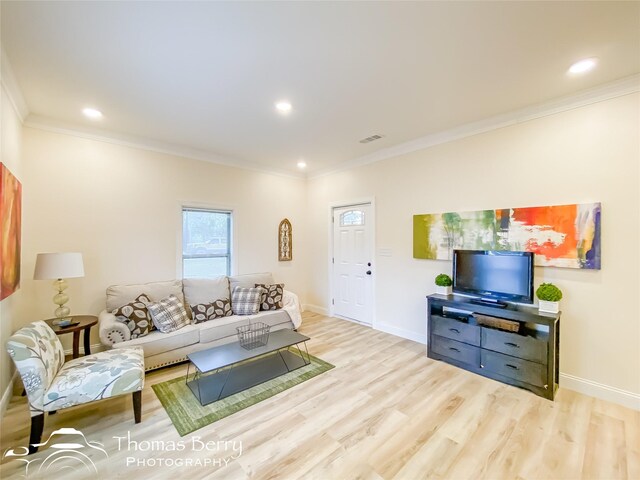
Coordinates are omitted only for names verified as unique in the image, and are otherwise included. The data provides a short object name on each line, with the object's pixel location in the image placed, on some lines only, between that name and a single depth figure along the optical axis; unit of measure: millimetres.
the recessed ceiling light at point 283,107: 2756
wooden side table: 2588
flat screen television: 2746
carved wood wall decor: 5160
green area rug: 2209
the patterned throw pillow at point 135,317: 3004
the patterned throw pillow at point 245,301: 3891
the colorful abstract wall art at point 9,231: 2117
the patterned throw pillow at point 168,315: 3158
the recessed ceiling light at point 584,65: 2141
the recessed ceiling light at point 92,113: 2896
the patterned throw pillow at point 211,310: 3535
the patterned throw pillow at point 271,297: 4113
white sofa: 2906
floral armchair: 1849
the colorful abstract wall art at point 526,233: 2555
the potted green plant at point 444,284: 3340
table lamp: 2629
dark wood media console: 2501
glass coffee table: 2535
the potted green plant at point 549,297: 2570
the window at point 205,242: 4148
